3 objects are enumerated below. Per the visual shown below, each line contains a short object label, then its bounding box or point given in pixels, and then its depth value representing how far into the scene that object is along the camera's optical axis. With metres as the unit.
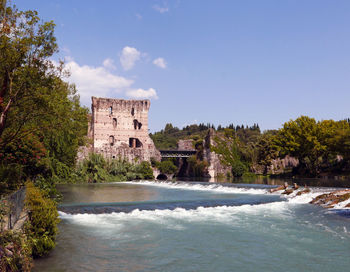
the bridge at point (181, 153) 62.07
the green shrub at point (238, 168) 58.07
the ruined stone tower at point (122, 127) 53.09
